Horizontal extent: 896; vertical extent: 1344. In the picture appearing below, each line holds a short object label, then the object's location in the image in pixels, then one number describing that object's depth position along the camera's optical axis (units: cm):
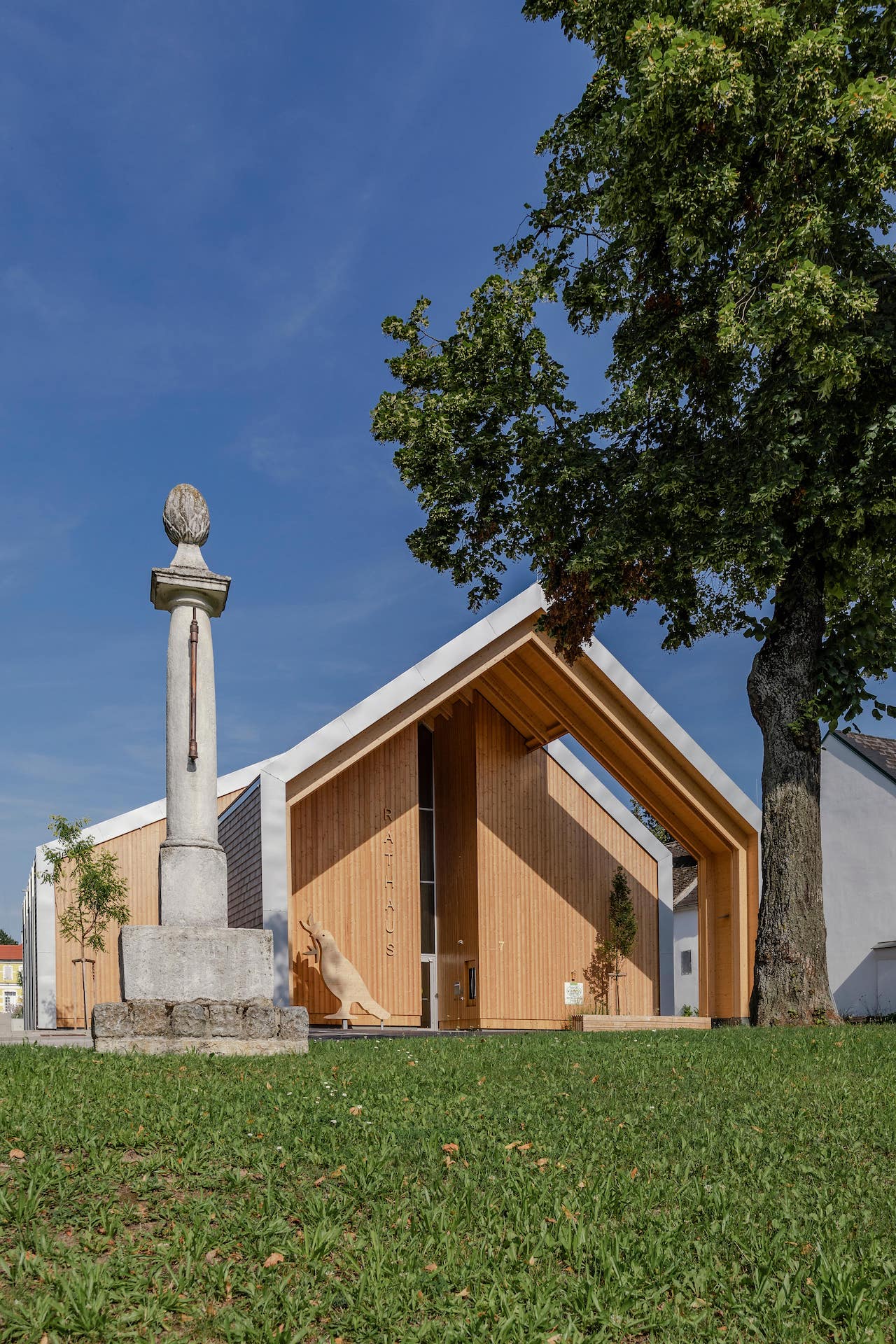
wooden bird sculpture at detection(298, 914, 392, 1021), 2077
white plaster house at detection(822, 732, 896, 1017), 2516
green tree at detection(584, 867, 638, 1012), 2402
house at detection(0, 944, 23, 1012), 11331
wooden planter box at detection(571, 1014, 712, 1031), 1744
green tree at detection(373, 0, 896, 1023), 1094
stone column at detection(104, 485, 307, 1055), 895
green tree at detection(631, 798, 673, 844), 4469
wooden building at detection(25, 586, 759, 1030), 2100
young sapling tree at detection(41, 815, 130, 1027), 2375
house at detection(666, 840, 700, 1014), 3025
